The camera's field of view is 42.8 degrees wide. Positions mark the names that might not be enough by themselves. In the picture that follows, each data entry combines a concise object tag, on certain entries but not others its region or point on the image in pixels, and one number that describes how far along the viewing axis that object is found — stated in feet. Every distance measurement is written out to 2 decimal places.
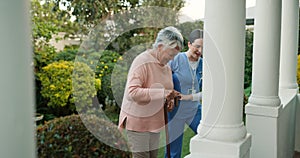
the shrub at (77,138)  9.04
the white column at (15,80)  2.10
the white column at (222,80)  6.80
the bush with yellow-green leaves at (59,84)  15.64
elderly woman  8.09
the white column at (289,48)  14.19
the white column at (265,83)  9.82
